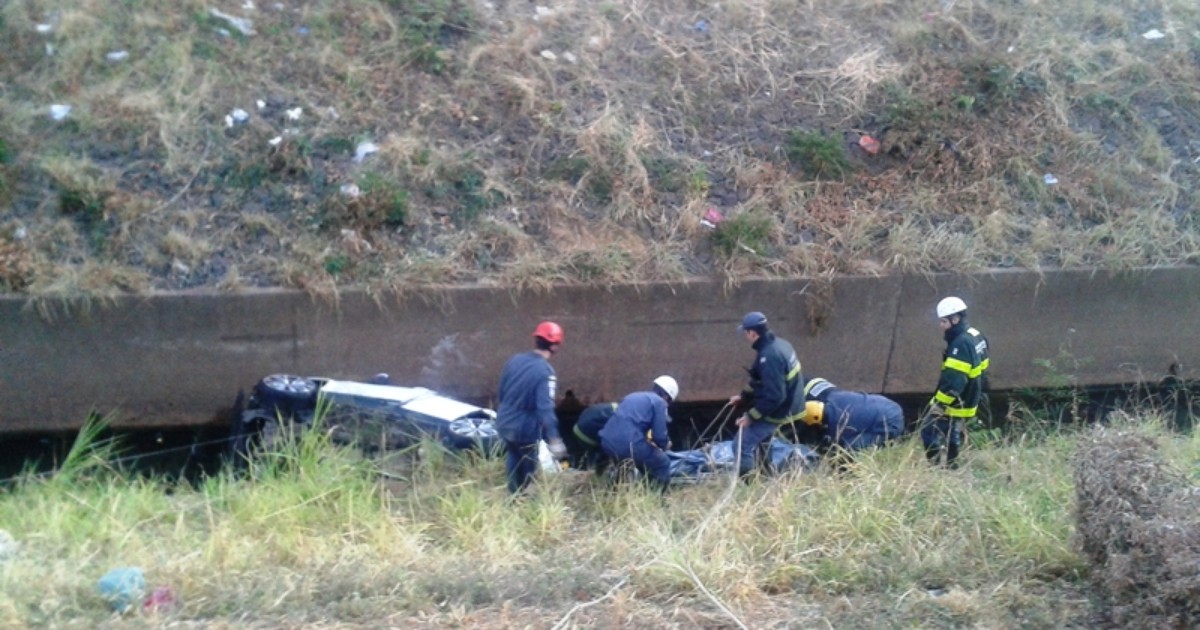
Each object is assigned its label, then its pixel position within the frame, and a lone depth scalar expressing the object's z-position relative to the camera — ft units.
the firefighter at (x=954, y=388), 26.78
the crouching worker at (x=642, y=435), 24.99
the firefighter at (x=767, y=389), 26.04
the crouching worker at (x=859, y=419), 27.43
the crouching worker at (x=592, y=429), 27.96
